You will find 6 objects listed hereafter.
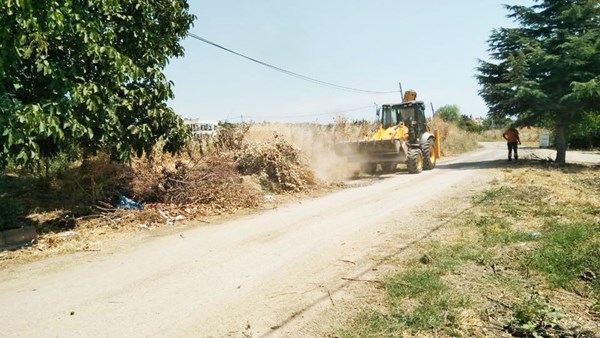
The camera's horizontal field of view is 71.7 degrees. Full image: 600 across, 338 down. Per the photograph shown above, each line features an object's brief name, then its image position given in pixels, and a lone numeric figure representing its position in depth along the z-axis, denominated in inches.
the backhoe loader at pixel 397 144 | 644.1
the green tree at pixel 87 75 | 260.5
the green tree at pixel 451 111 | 2652.6
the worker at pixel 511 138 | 824.9
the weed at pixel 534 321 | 156.3
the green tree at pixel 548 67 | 678.5
